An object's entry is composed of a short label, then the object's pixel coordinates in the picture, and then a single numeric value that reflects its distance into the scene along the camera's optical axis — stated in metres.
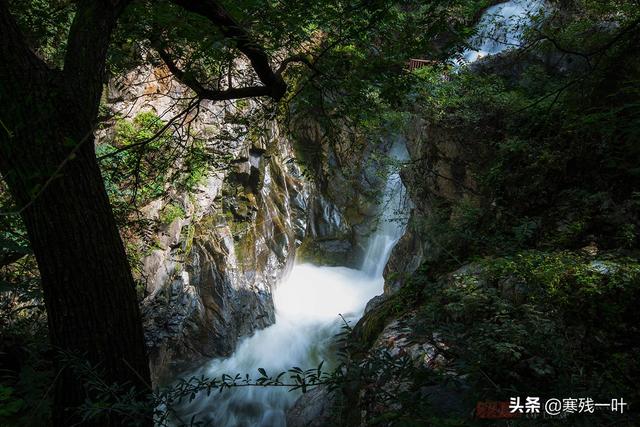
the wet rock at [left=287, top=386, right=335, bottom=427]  3.63
